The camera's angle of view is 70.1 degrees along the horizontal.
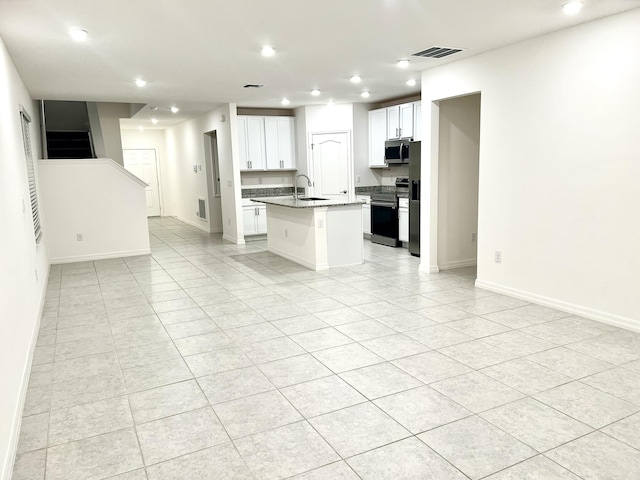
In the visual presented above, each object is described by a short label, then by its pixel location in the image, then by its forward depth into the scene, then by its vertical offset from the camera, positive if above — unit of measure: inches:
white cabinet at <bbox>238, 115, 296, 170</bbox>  339.3 +24.2
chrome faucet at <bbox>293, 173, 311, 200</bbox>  363.4 -10.0
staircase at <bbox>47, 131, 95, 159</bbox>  375.2 +29.5
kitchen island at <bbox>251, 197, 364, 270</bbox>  237.3 -31.7
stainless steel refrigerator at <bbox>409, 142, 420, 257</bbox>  253.4 -16.2
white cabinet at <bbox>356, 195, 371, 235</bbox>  322.0 -30.9
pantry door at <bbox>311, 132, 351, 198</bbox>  331.0 +6.5
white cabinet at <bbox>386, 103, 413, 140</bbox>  285.0 +31.2
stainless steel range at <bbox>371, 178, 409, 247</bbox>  294.0 -29.6
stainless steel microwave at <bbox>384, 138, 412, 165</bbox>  288.7 +11.9
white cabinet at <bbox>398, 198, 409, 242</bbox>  282.2 -31.0
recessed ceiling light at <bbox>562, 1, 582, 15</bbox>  128.2 +44.8
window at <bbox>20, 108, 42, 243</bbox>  199.0 +3.8
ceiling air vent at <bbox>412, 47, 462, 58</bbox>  177.8 +46.3
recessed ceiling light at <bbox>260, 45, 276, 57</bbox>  168.5 +46.4
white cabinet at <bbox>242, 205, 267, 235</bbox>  343.3 -33.5
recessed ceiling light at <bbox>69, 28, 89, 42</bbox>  141.1 +45.7
